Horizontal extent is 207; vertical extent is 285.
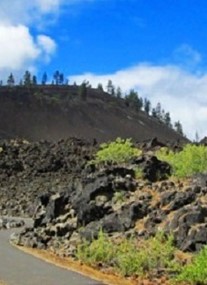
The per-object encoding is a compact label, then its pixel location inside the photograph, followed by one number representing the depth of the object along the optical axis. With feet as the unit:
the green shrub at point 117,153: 178.48
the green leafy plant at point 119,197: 85.97
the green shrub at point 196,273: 52.70
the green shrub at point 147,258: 60.13
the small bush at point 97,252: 65.98
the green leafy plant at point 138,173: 99.31
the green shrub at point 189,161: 113.79
